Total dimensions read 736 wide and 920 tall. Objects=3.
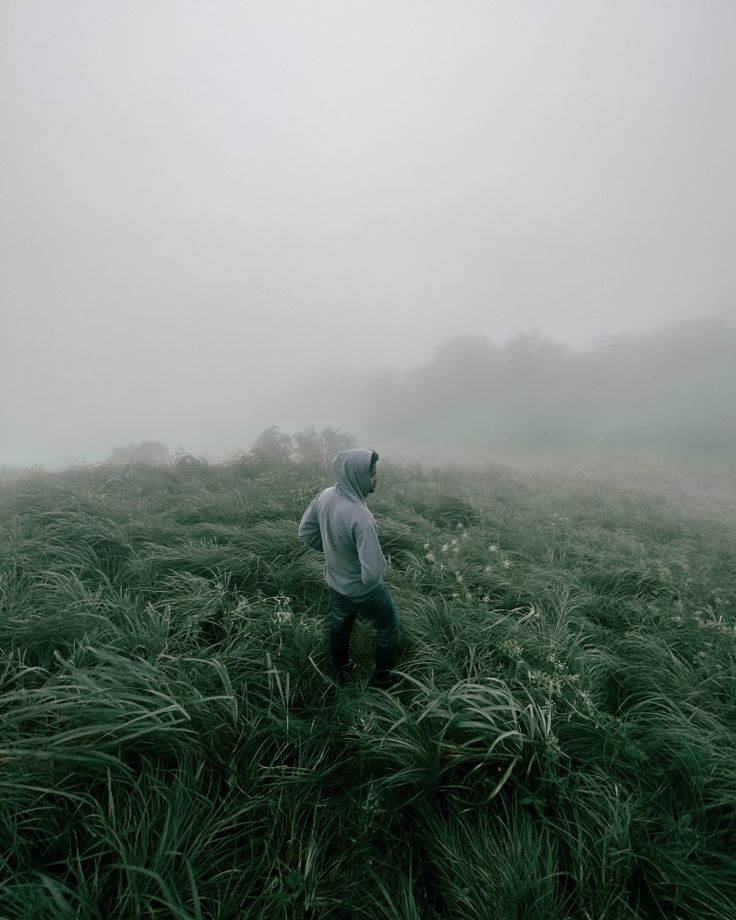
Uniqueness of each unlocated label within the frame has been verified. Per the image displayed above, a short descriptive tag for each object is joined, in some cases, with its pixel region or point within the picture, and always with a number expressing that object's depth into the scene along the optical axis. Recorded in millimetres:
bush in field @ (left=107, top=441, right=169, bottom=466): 15970
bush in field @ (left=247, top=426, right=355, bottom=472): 10844
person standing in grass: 2492
